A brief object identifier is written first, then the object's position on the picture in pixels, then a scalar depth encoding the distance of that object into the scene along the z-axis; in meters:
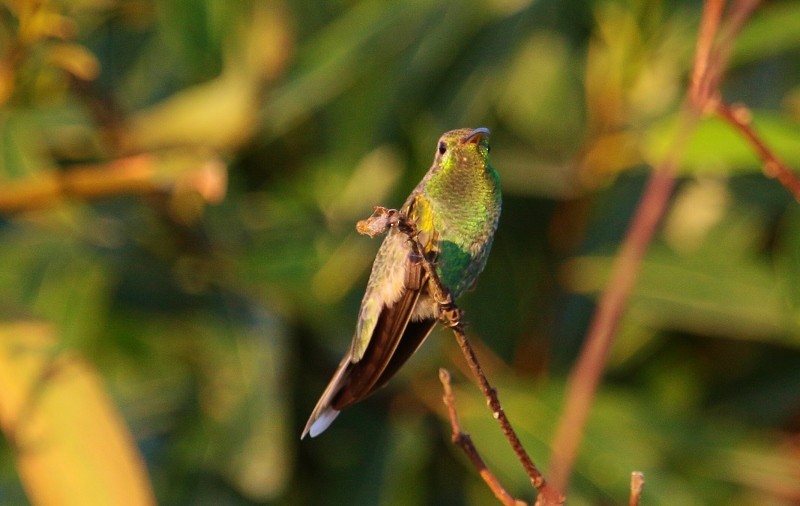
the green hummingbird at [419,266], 3.00
